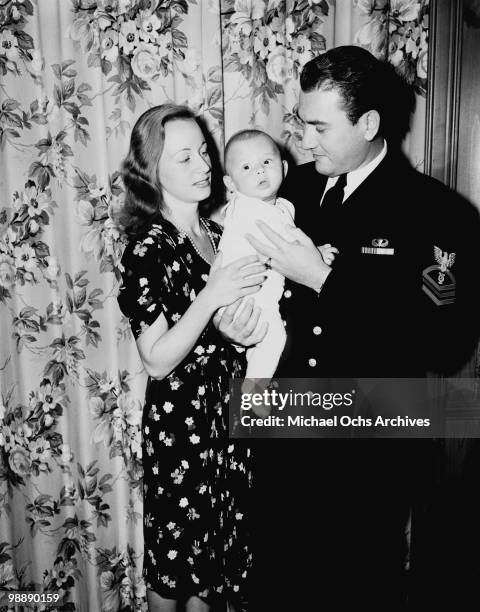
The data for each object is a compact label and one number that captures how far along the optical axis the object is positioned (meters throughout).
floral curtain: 1.80
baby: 1.39
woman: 1.36
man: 1.39
